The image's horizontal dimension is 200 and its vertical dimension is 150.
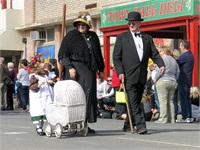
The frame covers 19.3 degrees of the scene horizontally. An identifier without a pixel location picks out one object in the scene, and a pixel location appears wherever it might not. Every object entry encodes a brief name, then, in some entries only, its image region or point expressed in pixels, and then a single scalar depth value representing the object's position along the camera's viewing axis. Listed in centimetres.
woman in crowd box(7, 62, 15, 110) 2212
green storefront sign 1511
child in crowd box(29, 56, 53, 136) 1048
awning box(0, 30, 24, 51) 3212
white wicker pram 976
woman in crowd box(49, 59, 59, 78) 1880
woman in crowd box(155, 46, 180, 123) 1387
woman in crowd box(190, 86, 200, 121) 1469
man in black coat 1014
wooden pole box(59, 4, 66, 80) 1142
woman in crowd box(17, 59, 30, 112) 2045
